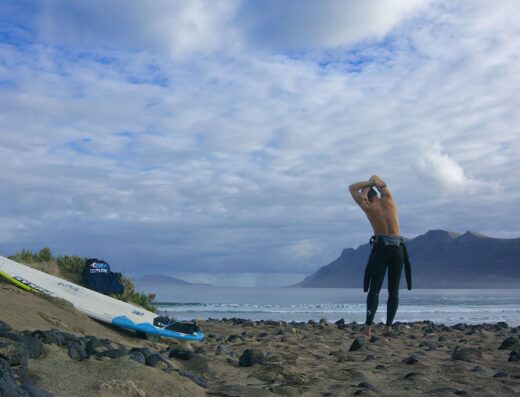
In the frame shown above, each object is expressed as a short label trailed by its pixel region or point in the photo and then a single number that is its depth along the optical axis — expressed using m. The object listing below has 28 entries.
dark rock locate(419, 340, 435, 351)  7.42
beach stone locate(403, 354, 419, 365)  5.51
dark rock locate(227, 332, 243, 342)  8.09
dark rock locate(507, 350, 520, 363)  5.69
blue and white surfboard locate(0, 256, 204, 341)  6.54
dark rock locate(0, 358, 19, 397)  2.28
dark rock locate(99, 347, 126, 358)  3.88
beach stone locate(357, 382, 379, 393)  3.93
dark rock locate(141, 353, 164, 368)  3.98
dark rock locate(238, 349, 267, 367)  5.04
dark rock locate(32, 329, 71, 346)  3.91
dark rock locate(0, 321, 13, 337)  3.69
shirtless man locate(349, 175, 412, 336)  7.47
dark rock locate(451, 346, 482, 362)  5.96
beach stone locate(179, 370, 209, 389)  3.72
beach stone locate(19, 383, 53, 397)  2.53
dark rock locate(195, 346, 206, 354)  6.01
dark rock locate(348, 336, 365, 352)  6.74
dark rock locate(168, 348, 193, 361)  4.92
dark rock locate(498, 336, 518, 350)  7.25
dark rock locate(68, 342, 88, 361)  3.72
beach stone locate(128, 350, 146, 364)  3.91
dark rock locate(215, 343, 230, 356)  6.01
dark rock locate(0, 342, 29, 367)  3.01
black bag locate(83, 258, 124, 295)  8.45
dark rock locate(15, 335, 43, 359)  3.49
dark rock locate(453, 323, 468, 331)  12.57
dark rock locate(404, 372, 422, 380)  4.54
